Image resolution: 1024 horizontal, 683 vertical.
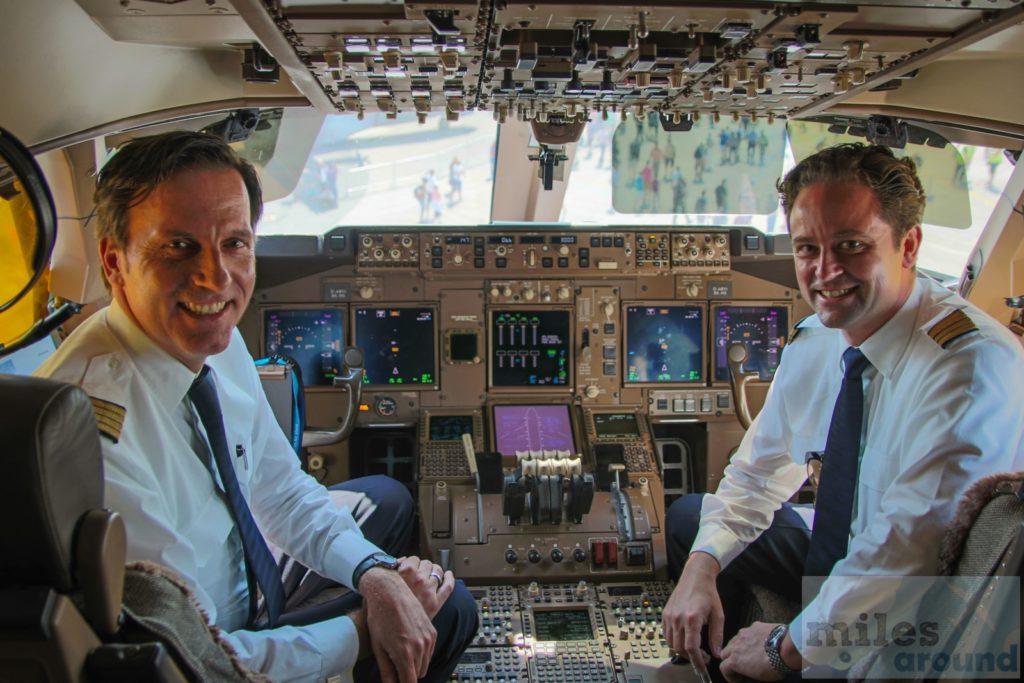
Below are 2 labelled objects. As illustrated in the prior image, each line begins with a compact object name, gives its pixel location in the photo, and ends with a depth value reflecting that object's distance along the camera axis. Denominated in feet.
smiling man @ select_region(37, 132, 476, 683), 4.79
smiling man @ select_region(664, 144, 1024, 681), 5.17
